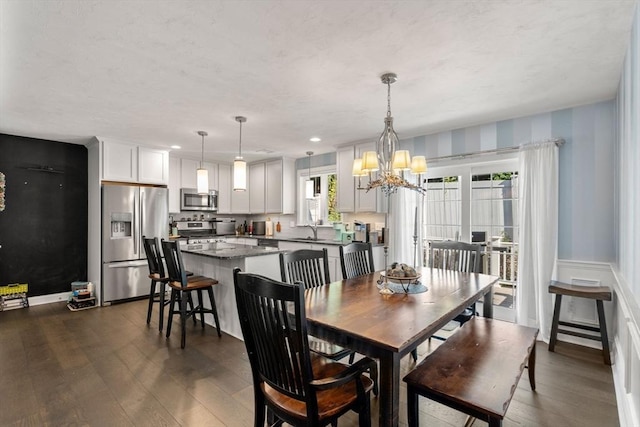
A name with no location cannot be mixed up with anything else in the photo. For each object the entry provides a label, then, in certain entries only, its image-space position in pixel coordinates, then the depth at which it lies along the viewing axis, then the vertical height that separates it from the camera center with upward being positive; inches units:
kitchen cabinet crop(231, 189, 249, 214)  262.7 +10.9
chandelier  94.1 +16.0
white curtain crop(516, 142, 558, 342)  129.4 -7.5
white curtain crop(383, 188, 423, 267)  173.5 -4.7
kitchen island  130.0 -23.0
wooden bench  56.8 -33.0
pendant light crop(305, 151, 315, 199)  208.8 +17.0
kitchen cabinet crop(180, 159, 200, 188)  233.6 +31.8
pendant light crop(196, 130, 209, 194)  146.6 +16.3
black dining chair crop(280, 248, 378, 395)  83.3 -17.8
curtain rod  129.1 +29.3
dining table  54.4 -21.2
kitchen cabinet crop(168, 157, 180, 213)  227.6 +22.1
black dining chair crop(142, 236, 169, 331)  138.0 -24.5
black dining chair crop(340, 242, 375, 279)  111.1 -16.6
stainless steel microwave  232.8 +11.2
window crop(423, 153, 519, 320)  147.9 +0.7
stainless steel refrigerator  180.1 -10.4
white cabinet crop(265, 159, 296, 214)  239.3 +22.1
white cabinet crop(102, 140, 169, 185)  181.8 +31.7
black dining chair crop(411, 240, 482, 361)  118.0 -16.8
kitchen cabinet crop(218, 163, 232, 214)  256.7 +22.0
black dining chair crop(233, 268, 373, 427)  51.2 -27.1
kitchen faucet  226.4 -10.8
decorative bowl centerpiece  87.6 -17.2
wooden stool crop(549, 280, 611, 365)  109.9 -34.6
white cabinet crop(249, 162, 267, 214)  254.1 +22.5
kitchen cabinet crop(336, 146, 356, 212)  196.7 +21.3
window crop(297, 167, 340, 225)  231.0 +10.6
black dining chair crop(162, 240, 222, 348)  123.8 -28.3
